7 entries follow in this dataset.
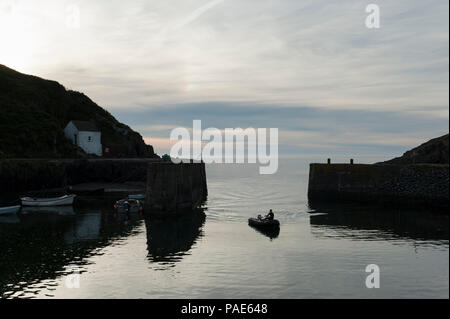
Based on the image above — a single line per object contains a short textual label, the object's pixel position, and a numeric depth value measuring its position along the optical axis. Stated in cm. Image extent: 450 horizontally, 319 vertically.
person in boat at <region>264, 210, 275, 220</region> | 4562
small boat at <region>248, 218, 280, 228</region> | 4438
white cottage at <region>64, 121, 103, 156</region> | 9919
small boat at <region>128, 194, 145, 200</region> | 6550
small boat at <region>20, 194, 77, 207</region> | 5966
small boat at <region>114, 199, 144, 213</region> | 5366
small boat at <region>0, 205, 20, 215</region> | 5257
